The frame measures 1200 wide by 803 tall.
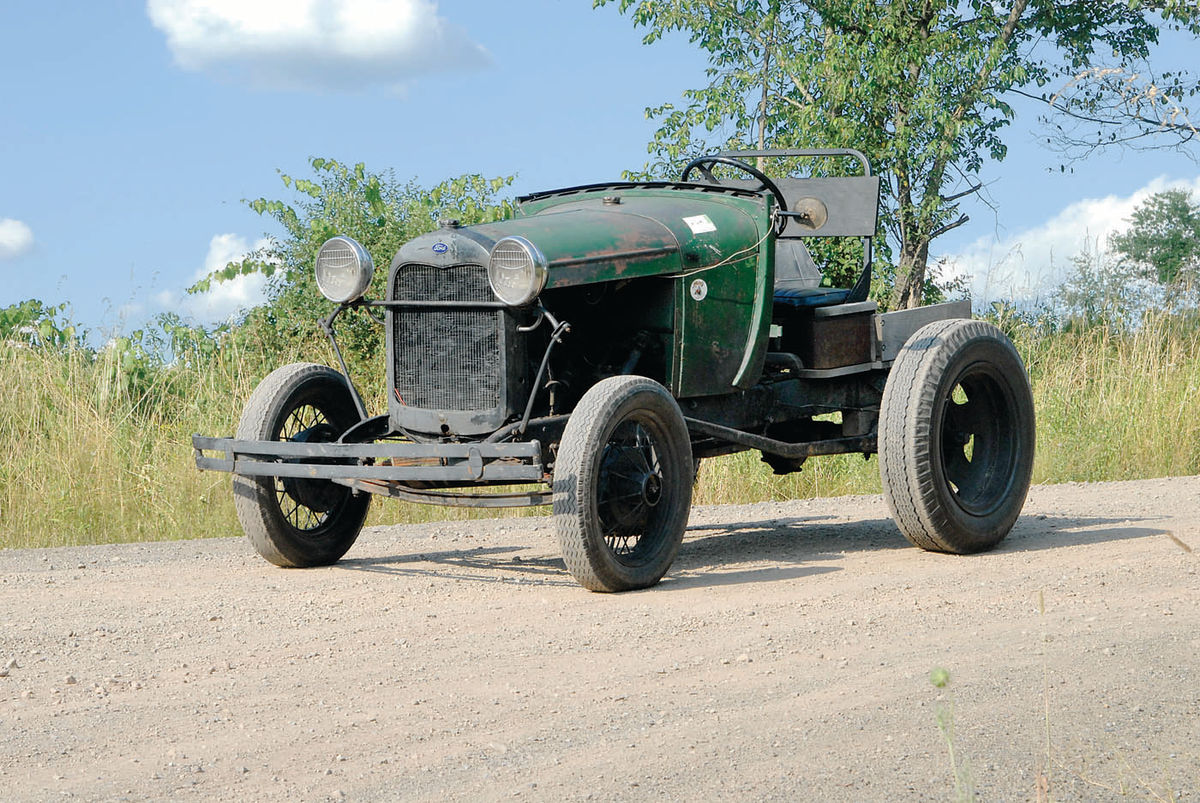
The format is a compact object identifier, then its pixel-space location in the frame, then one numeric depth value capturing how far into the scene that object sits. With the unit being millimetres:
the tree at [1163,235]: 36778
